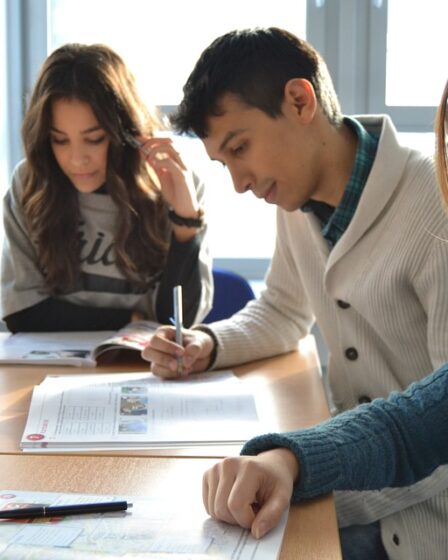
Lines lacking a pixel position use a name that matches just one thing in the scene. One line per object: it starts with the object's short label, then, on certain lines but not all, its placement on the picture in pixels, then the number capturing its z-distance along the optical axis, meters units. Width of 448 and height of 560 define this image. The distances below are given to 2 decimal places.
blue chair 2.22
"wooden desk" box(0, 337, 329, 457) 1.46
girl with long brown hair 2.08
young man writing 1.56
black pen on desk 1.21
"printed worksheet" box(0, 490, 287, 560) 1.14
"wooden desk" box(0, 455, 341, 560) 1.18
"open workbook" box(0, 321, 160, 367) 1.84
